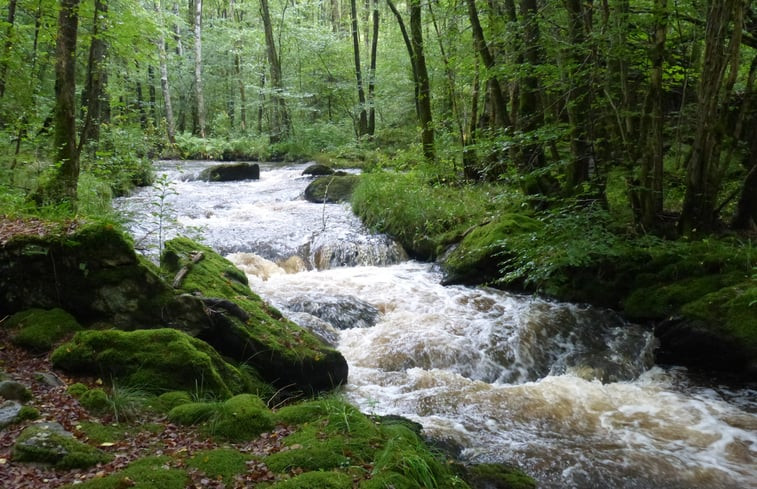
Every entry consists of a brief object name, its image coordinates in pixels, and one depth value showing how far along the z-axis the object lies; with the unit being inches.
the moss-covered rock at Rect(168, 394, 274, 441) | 144.5
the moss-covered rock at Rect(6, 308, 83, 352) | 175.8
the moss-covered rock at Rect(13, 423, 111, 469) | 114.7
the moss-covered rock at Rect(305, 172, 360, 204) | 576.7
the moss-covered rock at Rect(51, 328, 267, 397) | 166.6
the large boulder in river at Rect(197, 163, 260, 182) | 706.2
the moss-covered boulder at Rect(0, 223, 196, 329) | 190.9
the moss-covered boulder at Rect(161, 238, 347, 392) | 211.2
